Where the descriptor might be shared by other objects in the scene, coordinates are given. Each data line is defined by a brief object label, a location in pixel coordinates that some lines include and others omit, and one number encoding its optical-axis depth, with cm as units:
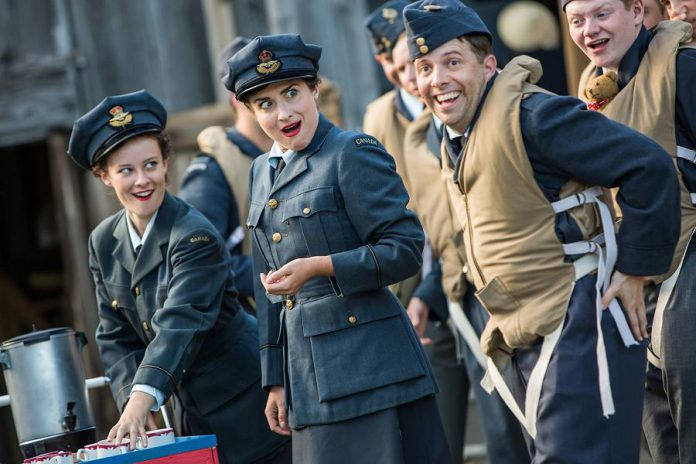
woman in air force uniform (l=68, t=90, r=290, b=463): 957
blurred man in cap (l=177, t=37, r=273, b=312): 1218
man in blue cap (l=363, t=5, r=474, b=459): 1237
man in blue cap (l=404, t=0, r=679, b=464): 810
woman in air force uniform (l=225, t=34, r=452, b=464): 842
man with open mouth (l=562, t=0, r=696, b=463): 901
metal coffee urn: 923
